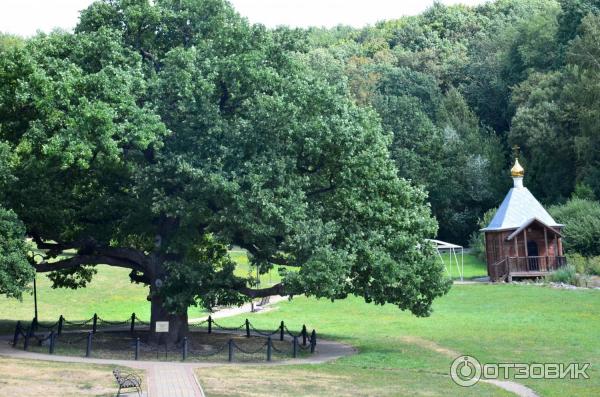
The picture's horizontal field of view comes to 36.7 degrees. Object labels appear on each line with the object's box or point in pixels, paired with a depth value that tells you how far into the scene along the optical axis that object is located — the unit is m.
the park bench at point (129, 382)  22.88
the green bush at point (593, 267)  59.64
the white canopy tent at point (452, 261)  64.16
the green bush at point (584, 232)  65.69
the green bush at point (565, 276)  56.75
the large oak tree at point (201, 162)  31.22
